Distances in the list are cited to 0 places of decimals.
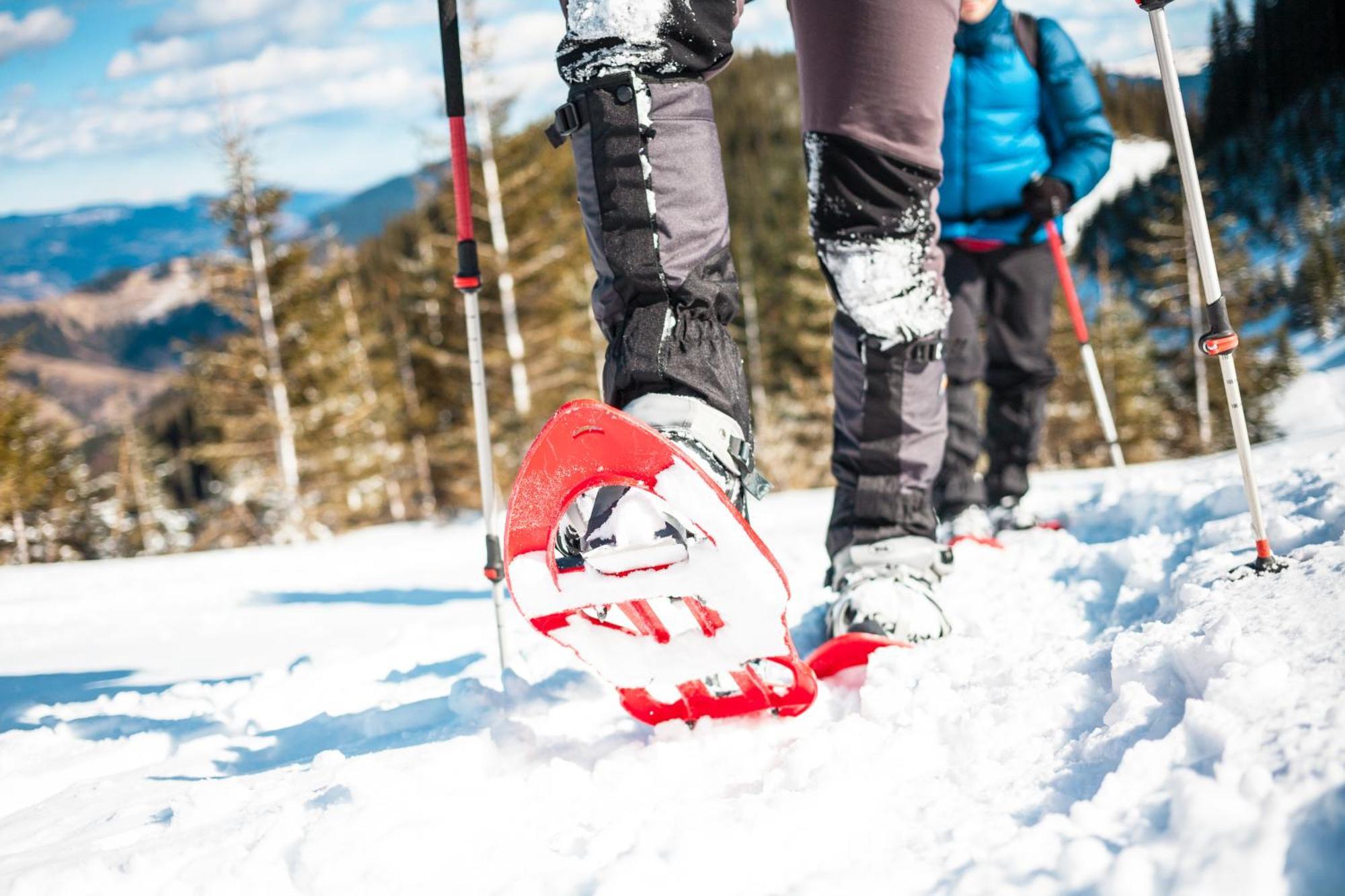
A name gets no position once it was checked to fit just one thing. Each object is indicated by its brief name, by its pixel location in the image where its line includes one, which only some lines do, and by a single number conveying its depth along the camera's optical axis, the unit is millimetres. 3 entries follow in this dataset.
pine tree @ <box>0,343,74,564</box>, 17594
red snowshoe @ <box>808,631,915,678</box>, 1398
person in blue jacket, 3119
